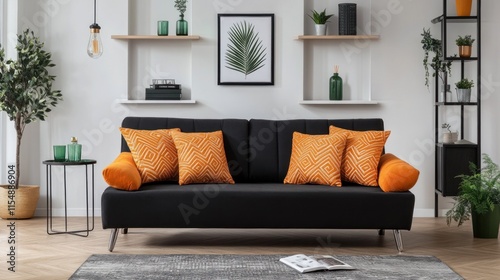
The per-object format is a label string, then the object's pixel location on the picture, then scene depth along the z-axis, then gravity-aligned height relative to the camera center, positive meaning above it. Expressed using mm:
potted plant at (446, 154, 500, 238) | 5906 -620
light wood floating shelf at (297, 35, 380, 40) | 6781 +772
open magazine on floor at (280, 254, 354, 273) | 4043 -739
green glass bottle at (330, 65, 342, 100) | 6906 +336
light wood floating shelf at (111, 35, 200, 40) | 6797 +764
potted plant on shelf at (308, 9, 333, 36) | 6836 +908
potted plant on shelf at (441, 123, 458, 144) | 6691 -103
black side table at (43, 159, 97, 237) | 5828 -791
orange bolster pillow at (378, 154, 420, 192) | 5238 -359
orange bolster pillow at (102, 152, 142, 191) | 5211 -359
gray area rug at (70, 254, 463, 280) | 4035 -795
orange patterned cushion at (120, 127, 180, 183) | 5586 -219
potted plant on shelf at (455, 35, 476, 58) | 6645 +680
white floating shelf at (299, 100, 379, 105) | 6859 +201
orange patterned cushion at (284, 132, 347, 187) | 5586 -266
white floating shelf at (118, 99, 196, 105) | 6859 +201
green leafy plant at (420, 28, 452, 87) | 6816 +603
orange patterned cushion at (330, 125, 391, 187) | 5566 -227
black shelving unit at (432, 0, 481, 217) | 6543 -221
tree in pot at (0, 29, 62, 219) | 6508 +246
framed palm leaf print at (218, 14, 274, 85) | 6922 +656
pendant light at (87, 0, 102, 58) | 6254 +643
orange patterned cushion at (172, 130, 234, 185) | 5598 -255
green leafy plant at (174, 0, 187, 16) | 6934 +1063
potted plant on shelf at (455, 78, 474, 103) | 6605 +300
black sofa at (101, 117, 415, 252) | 5227 -569
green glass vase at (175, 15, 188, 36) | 6871 +854
